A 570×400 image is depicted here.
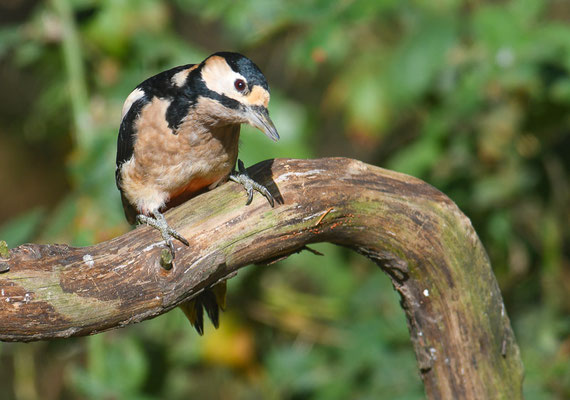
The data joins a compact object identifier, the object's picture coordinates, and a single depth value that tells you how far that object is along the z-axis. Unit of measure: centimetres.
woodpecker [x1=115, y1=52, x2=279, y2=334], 490
